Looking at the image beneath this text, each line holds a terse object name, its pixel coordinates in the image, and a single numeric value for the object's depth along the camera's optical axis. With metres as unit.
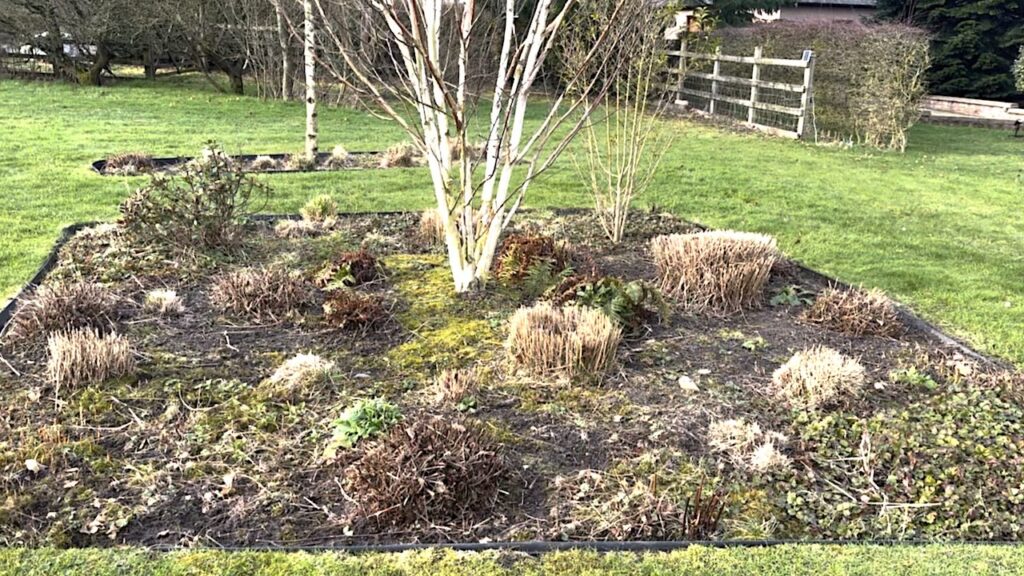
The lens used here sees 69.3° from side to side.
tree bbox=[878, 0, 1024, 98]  19.72
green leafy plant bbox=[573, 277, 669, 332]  3.92
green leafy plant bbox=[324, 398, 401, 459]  2.82
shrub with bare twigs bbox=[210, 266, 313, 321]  4.08
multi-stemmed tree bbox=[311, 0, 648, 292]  3.99
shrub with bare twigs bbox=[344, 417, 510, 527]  2.47
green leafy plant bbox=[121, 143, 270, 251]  4.89
